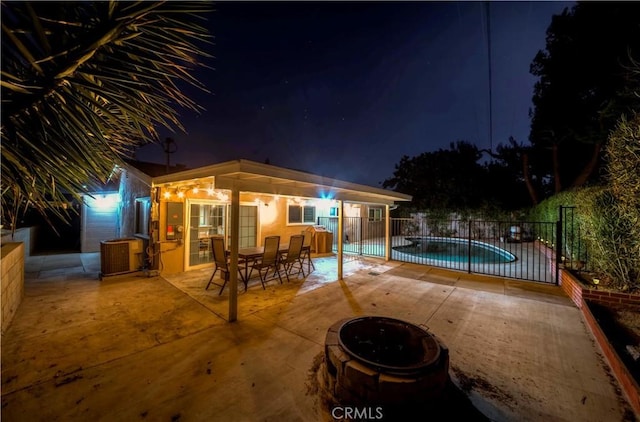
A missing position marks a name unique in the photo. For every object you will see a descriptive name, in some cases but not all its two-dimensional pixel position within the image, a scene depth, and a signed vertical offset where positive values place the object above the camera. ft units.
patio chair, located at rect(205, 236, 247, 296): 16.07 -2.94
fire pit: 5.94 -4.19
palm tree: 3.02 +1.99
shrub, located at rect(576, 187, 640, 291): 12.25 -1.16
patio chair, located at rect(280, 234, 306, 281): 19.07 -2.84
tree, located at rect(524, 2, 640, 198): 25.51 +18.97
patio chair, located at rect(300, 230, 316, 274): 22.81 -4.29
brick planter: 7.12 -4.75
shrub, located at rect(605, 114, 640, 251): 9.34 +2.26
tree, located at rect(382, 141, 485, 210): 57.52 +10.44
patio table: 17.06 -2.89
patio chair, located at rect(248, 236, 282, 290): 17.40 -2.97
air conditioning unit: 19.01 -3.54
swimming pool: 34.63 -5.52
